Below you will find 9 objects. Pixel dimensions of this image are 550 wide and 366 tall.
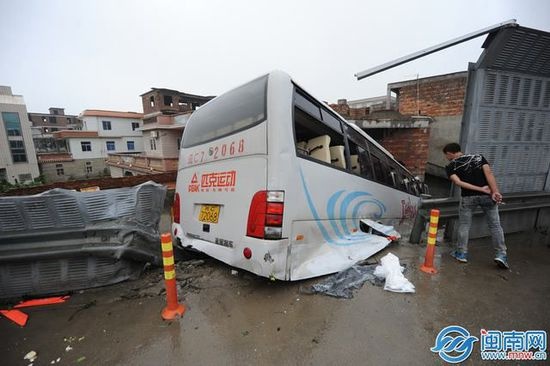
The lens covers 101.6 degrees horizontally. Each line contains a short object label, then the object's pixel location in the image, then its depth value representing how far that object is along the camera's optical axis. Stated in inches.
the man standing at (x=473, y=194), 122.9
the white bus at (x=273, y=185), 93.2
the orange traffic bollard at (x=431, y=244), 120.2
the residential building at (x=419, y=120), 297.4
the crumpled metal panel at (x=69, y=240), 98.7
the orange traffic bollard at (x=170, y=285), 88.6
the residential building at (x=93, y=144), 1179.9
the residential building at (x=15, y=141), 939.8
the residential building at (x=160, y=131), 745.6
